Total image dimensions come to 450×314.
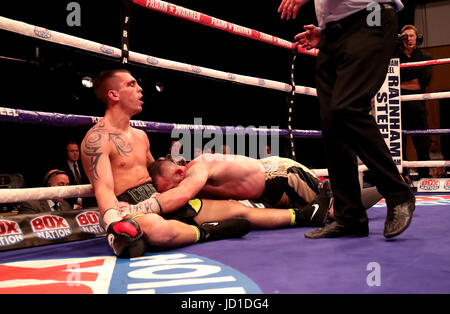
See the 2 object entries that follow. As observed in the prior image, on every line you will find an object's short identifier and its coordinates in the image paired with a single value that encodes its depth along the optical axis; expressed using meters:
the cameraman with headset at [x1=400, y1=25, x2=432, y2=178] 3.95
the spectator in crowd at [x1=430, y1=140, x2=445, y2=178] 7.97
